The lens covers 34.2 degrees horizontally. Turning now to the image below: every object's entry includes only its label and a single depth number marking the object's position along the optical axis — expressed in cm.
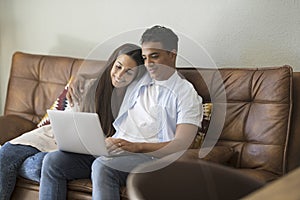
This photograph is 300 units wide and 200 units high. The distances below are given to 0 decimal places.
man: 207
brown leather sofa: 219
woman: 229
